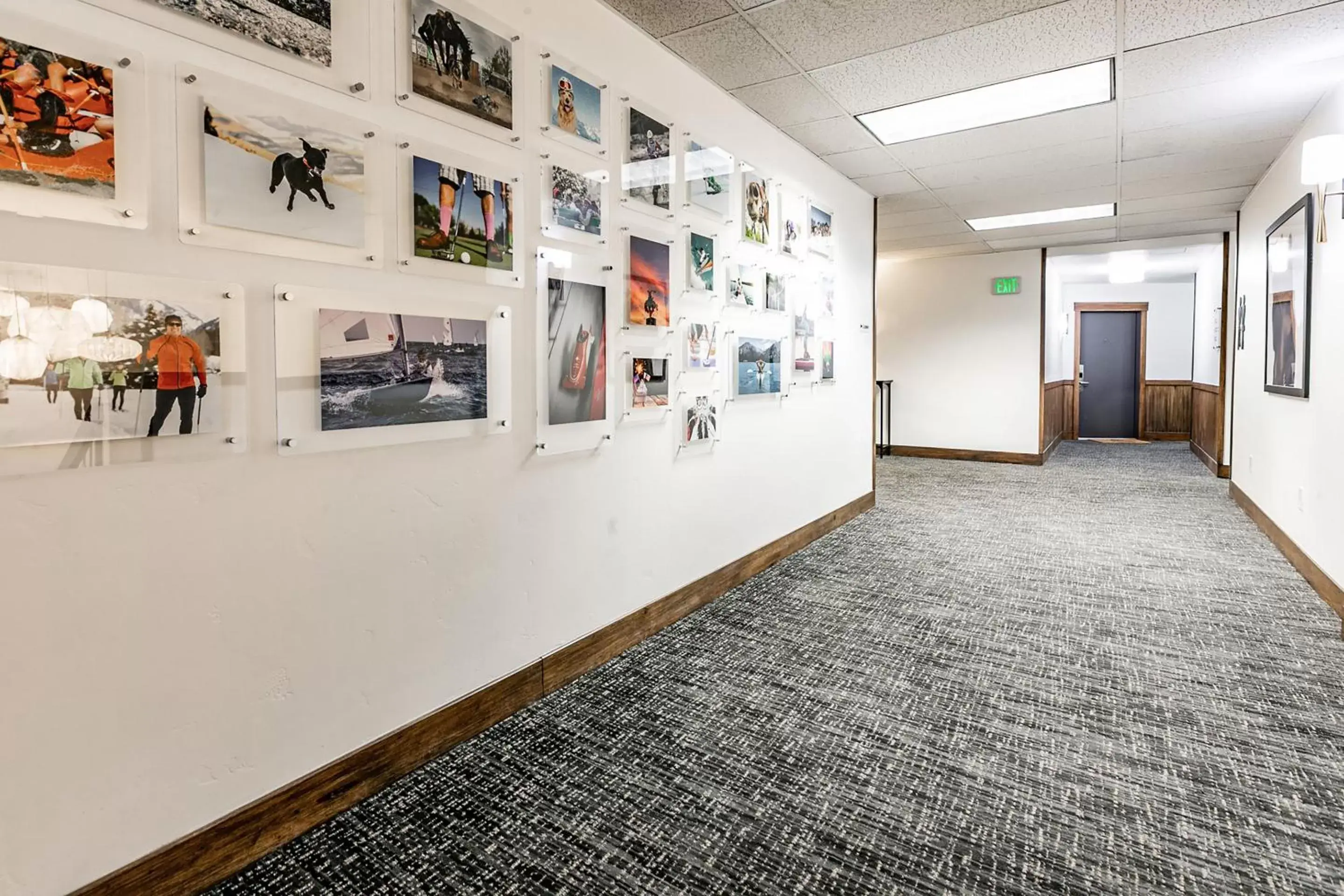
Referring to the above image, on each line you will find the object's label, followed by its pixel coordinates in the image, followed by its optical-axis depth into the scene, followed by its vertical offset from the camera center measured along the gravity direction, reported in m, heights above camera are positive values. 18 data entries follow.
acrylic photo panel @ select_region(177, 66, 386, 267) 1.48 +0.51
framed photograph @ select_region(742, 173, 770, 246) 3.61 +0.98
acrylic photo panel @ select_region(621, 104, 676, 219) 2.74 +0.94
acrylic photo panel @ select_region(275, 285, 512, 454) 1.68 +0.10
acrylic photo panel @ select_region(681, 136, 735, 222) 3.13 +1.00
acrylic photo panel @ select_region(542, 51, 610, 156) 2.35 +1.00
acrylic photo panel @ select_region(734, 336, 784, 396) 3.63 +0.20
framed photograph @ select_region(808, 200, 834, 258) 4.38 +1.06
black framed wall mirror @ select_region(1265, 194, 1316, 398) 3.72 +0.57
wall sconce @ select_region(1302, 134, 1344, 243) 2.98 +1.00
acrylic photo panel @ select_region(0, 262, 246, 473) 1.26 +0.08
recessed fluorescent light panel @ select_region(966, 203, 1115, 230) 6.03 +1.60
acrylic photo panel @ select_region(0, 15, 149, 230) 1.24 +0.50
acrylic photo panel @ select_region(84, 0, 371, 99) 1.45 +0.81
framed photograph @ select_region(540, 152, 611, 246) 2.36 +0.70
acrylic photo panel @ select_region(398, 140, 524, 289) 1.92 +0.53
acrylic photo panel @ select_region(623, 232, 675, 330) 2.78 +0.47
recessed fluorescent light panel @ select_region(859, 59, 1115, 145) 3.36 +1.50
